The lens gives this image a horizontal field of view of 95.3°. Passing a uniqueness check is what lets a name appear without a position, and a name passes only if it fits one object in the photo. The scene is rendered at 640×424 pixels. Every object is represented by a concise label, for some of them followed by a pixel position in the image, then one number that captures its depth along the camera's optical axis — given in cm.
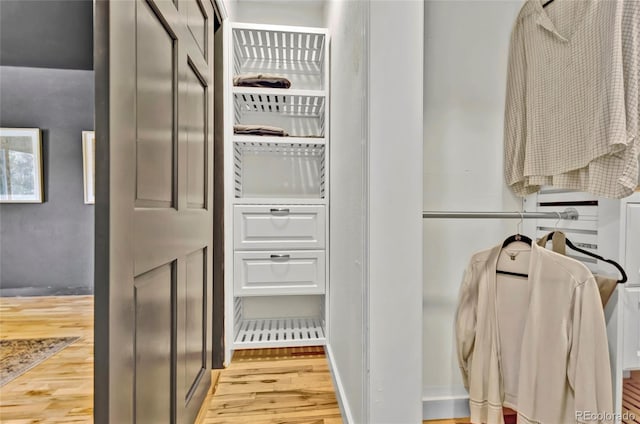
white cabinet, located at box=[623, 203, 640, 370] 99
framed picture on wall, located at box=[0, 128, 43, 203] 314
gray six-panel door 59
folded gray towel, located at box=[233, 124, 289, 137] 174
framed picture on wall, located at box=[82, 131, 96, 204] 323
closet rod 106
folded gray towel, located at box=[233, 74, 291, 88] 173
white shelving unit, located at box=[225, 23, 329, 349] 173
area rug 173
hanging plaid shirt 86
